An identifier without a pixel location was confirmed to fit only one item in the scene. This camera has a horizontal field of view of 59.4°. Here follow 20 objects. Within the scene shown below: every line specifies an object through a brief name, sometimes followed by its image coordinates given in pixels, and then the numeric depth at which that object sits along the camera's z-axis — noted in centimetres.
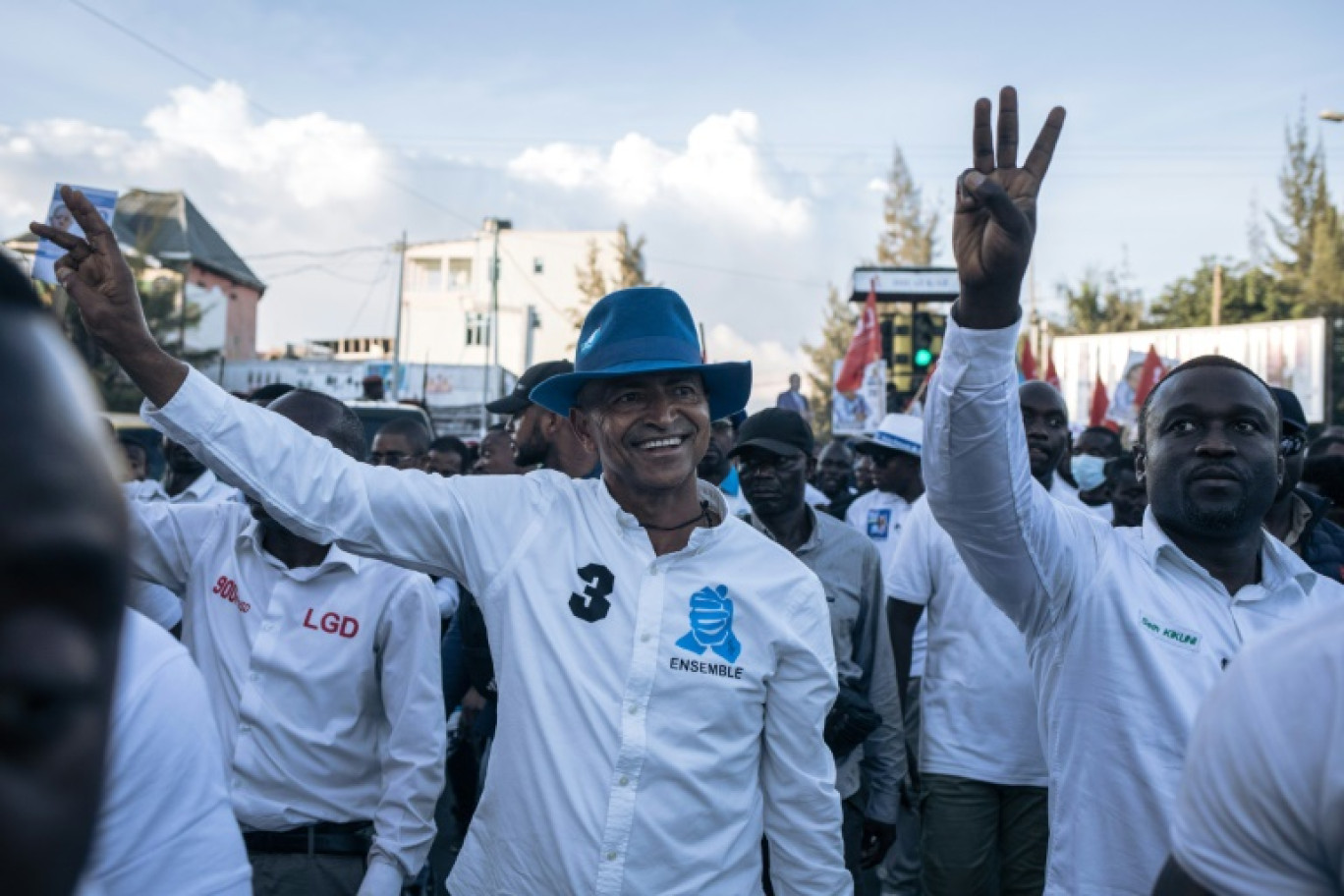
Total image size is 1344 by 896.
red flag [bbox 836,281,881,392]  1543
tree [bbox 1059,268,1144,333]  4903
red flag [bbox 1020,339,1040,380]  1589
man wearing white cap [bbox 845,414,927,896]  717
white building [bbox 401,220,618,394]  6619
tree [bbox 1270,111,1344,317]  3478
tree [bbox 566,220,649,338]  4541
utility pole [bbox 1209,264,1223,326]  3694
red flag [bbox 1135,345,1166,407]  1534
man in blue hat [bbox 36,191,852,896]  243
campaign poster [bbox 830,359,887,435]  1502
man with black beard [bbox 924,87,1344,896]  223
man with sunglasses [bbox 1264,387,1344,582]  423
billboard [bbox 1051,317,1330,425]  2742
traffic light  1609
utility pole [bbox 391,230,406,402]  3834
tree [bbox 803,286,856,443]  4988
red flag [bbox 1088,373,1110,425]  1702
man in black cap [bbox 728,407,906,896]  464
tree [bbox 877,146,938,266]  5241
